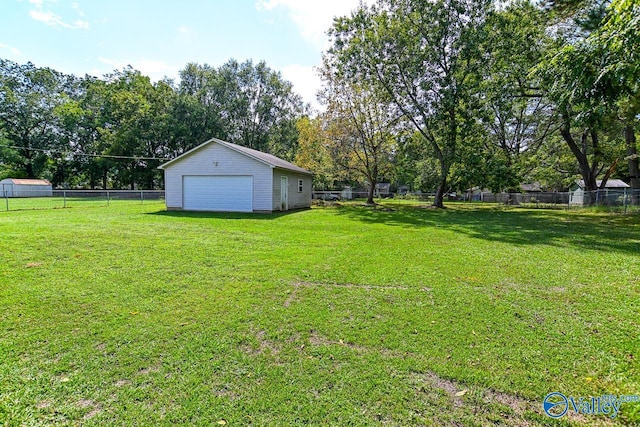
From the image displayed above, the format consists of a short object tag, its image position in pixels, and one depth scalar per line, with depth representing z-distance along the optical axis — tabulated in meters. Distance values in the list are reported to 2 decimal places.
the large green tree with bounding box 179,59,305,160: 34.75
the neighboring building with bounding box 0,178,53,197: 28.95
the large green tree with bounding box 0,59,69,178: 34.09
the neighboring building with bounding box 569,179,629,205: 17.59
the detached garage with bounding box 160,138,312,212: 15.02
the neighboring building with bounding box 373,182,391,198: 52.28
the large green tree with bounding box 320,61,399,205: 21.47
